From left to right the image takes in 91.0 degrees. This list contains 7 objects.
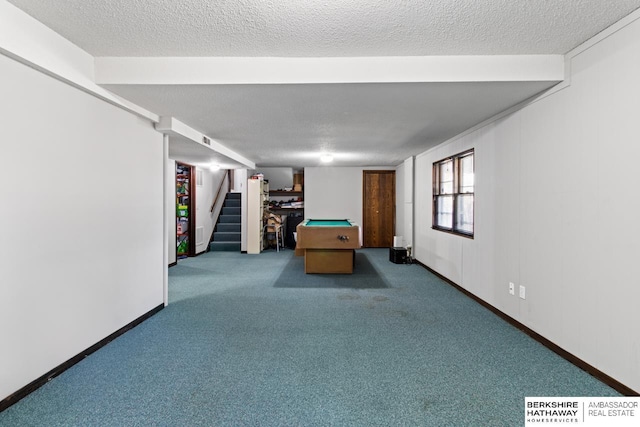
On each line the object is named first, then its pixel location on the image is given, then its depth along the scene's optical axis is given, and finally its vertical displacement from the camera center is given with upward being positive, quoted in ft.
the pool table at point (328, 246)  16.90 -1.81
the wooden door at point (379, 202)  28.25 +0.98
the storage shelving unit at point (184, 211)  23.18 +0.11
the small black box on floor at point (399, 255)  20.72 -2.79
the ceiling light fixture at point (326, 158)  21.20 +3.86
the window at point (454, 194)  14.58 +0.97
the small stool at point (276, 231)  26.99 -1.60
